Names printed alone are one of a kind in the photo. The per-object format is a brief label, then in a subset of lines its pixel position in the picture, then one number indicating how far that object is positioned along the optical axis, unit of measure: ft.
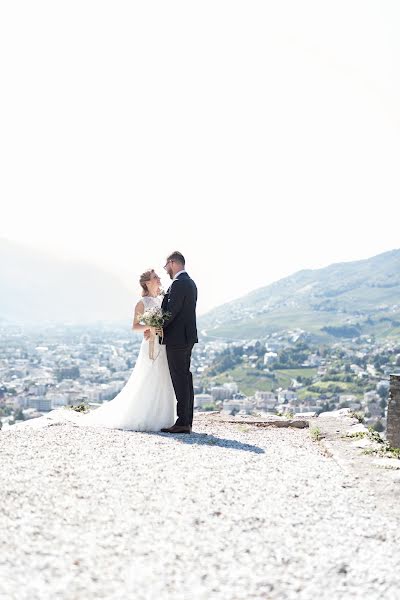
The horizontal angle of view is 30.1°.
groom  45.91
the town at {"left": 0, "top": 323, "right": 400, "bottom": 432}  283.18
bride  46.85
